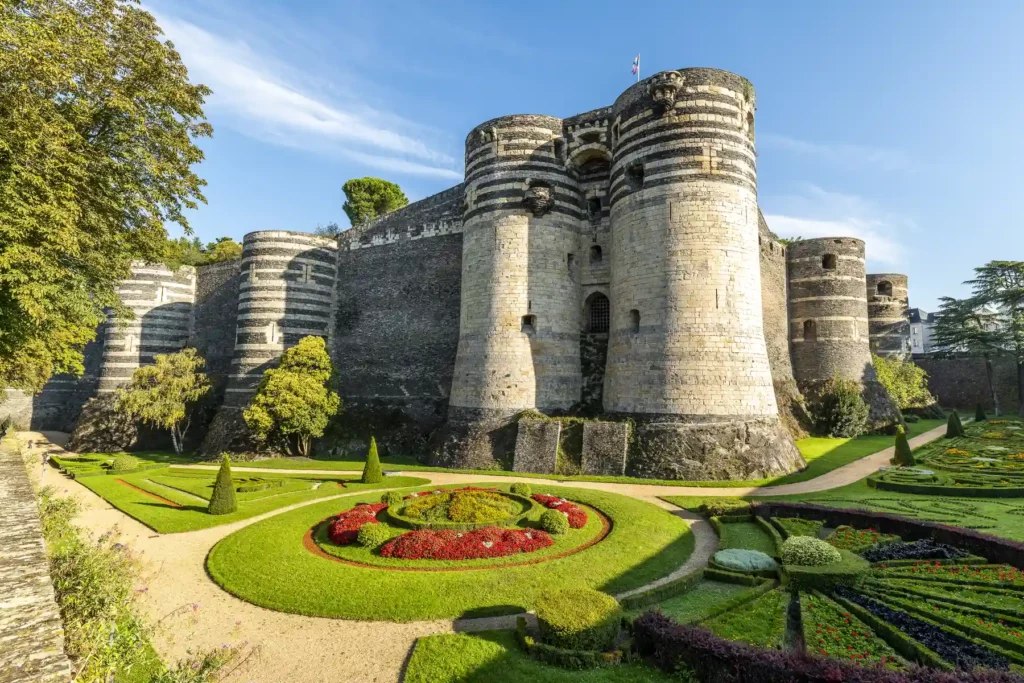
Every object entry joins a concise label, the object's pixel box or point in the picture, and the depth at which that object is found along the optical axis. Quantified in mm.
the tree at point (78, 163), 12461
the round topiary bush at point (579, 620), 7840
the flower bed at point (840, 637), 7465
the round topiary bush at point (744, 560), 10930
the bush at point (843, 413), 29953
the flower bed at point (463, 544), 12273
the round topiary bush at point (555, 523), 13648
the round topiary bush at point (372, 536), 13023
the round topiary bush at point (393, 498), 16325
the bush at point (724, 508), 15281
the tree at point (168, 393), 30953
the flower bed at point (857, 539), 12070
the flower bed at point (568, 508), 14539
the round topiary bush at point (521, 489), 17203
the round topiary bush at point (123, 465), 24997
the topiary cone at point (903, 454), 21266
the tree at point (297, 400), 27703
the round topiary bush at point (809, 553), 10375
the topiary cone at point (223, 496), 16562
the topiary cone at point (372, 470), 21109
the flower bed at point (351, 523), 13453
